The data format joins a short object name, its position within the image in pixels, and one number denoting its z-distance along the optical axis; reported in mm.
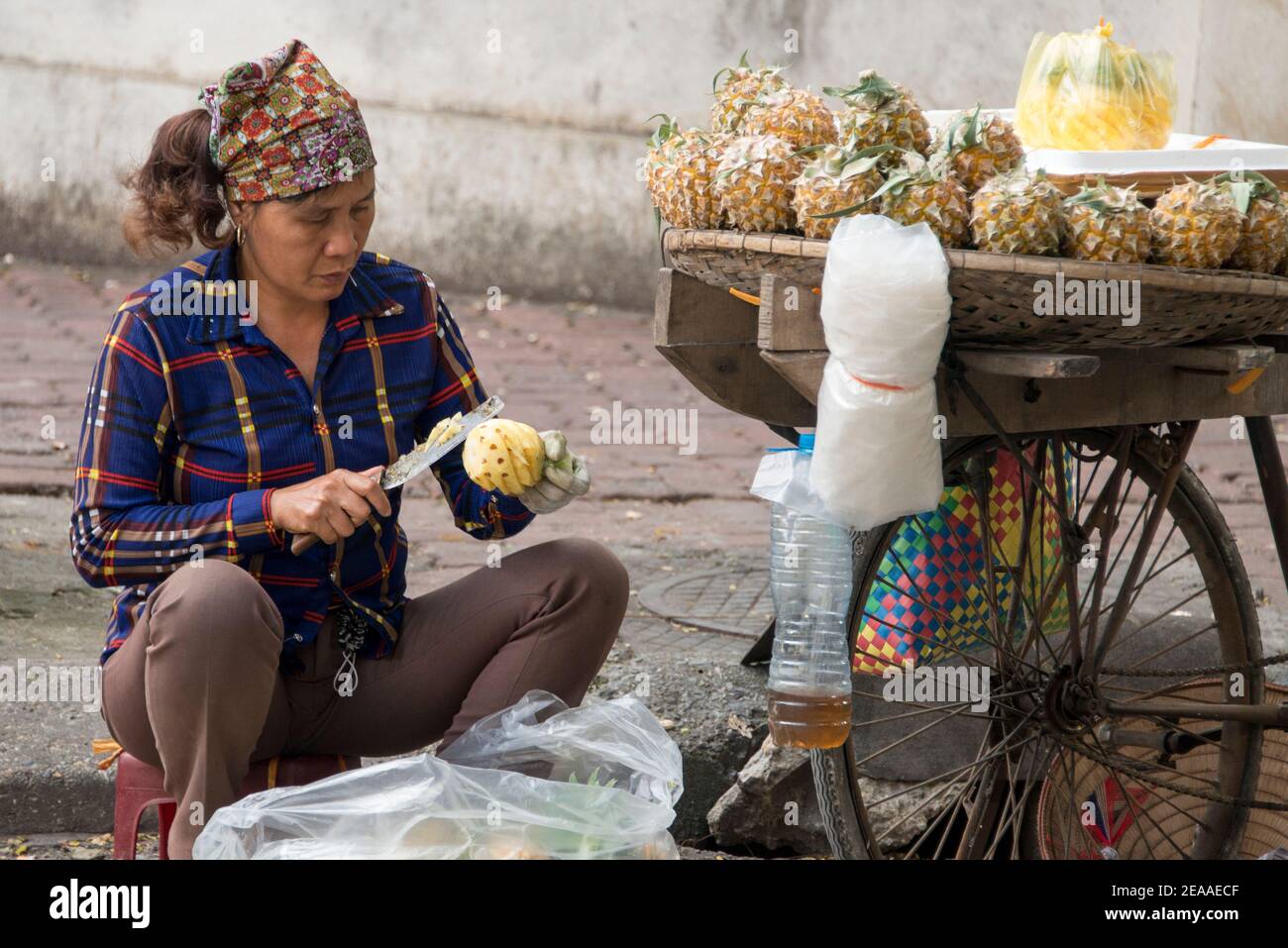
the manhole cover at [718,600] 4023
